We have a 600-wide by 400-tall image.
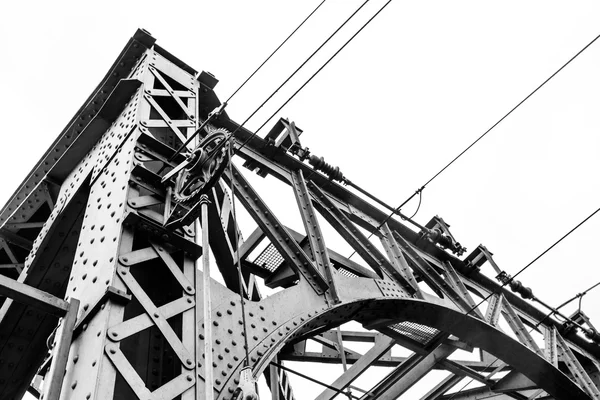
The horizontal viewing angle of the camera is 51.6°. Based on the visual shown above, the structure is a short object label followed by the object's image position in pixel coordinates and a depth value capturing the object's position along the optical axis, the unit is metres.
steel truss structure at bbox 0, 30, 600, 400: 4.10
